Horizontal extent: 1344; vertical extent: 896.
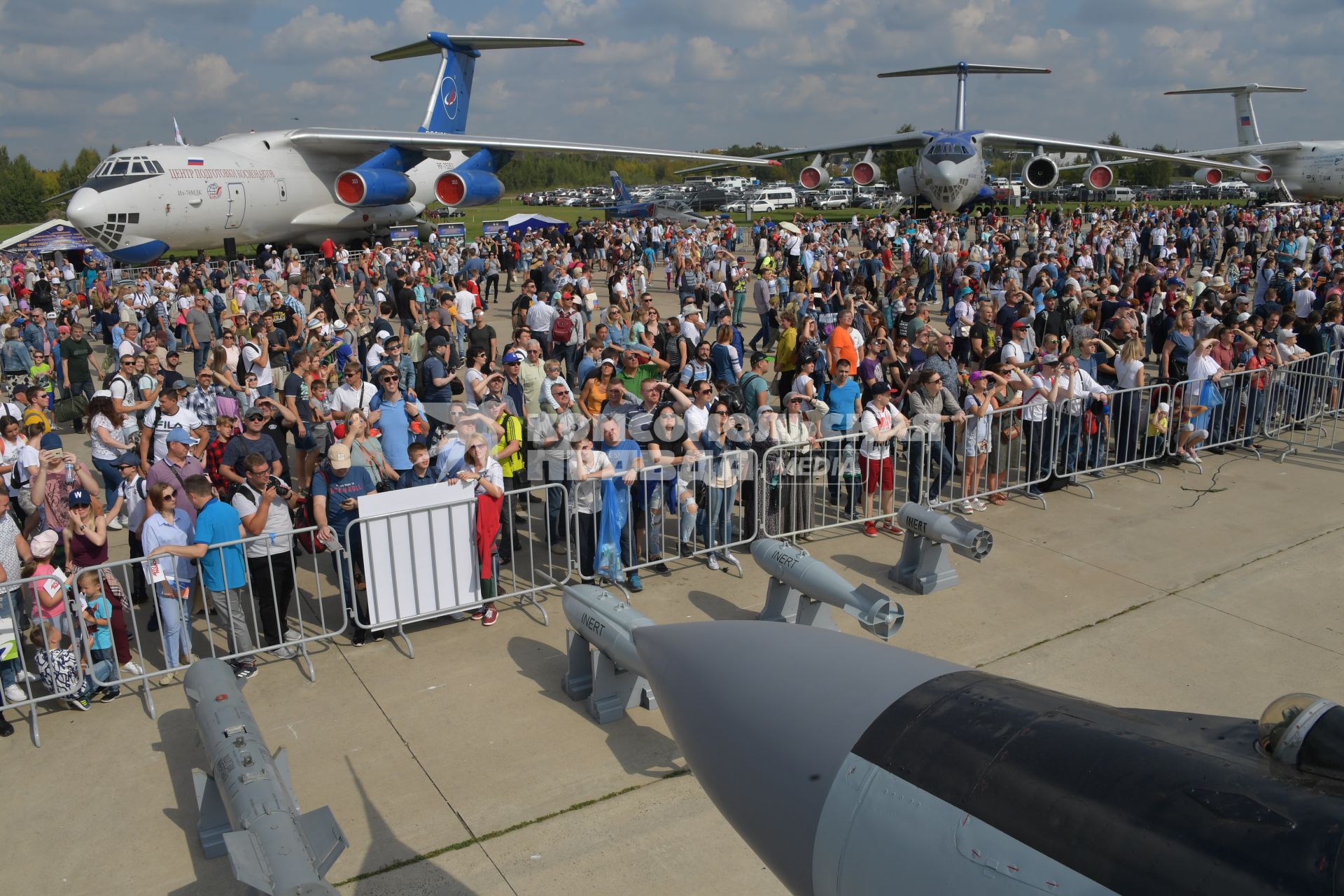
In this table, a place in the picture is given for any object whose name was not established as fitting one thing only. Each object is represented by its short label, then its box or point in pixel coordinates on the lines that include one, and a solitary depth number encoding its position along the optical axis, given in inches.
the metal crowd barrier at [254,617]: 232.8
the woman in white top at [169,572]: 224.4
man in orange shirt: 416.5
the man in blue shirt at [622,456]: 272.2
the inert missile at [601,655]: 206.2
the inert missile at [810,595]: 227.8
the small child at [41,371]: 437.7
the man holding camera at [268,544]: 236.4
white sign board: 246.1
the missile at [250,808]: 140.6
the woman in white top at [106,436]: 318.7
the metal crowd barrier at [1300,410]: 417.1
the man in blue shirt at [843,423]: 321.4
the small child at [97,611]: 220.1
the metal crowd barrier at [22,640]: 209.8
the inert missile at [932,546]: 265.7
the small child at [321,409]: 339.0
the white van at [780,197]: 2273.6
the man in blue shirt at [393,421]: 314.3
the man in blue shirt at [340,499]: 246.8
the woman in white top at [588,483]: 268.1
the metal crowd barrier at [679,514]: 278.4
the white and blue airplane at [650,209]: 1715.1
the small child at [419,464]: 261.9
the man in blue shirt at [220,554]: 225.5
